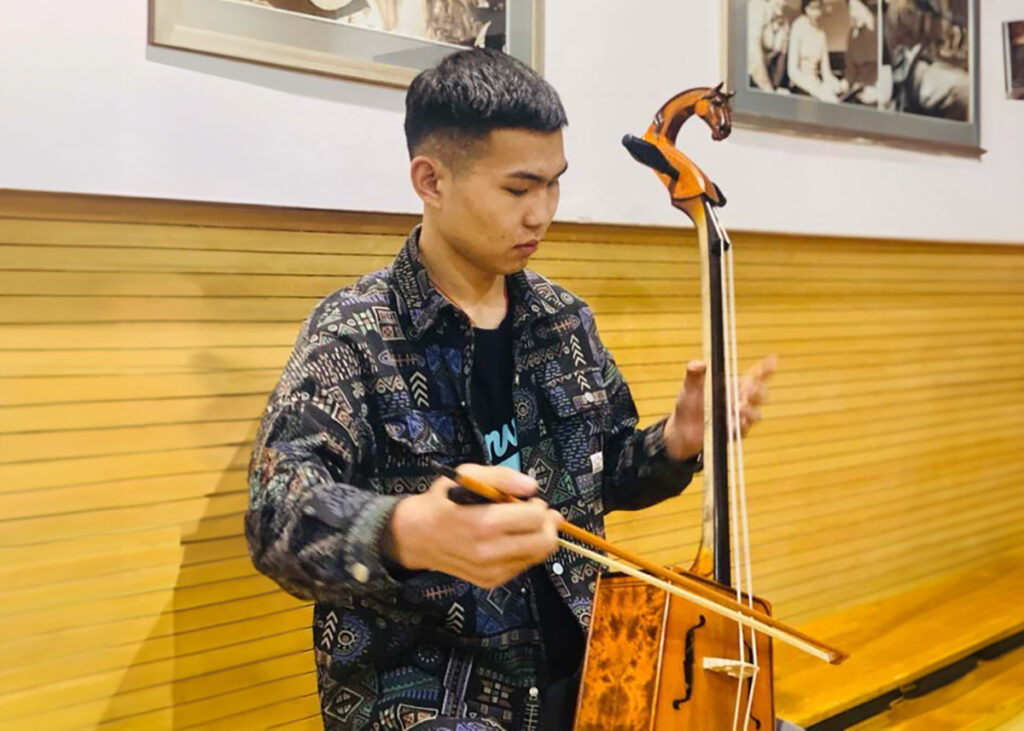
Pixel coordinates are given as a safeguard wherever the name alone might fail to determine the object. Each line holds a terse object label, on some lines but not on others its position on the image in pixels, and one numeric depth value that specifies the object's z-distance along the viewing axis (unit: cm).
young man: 117
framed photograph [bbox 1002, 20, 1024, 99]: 279
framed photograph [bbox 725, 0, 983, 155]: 220
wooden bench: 205
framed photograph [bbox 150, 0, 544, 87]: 142
